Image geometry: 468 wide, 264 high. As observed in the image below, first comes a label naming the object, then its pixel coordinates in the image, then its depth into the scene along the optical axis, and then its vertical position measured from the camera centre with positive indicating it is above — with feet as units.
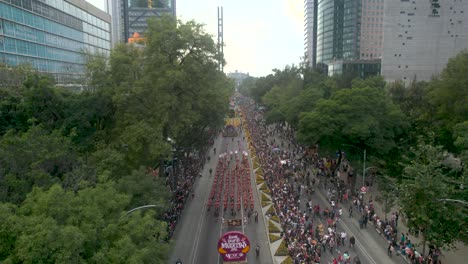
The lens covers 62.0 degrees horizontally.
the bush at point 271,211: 99.91 -32.70
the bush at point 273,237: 84.15 -33.25
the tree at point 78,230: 37.01 -15.29
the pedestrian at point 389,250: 77.00 -32.92
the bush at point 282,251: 77.41 -33.16
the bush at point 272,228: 88.69 -32.94
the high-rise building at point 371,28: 409.90 +58.78
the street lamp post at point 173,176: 114.50 -28.29
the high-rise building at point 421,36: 277.85 +34.17
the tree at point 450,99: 116.67 -5.21
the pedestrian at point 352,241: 80.54 -32.35
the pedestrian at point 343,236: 82.58 -32.14
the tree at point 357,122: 115.24 -11.77
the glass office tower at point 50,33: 143.64 +23.29
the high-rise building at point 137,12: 412.16 +76.69
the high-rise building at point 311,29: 563.77 +81.89
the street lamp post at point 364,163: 110.93 -22.82
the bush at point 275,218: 94.73 -32.75
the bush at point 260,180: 129.59 -32.12
